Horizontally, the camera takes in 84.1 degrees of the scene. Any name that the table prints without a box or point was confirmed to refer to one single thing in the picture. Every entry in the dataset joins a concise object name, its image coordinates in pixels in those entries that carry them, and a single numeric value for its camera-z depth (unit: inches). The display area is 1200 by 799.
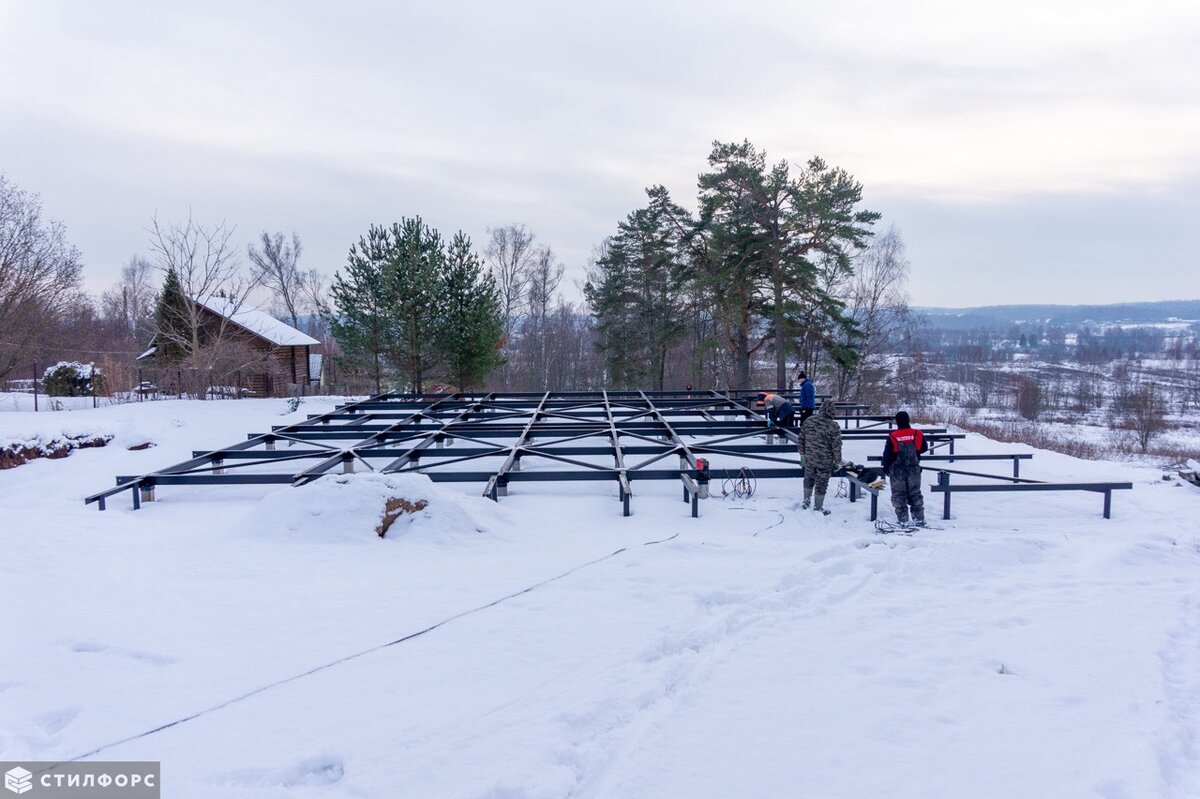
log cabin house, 1008.6
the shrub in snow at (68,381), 836.0
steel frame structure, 321.7
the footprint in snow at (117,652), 147.3
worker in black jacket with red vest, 285.6
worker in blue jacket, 447.8
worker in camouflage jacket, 300.4
